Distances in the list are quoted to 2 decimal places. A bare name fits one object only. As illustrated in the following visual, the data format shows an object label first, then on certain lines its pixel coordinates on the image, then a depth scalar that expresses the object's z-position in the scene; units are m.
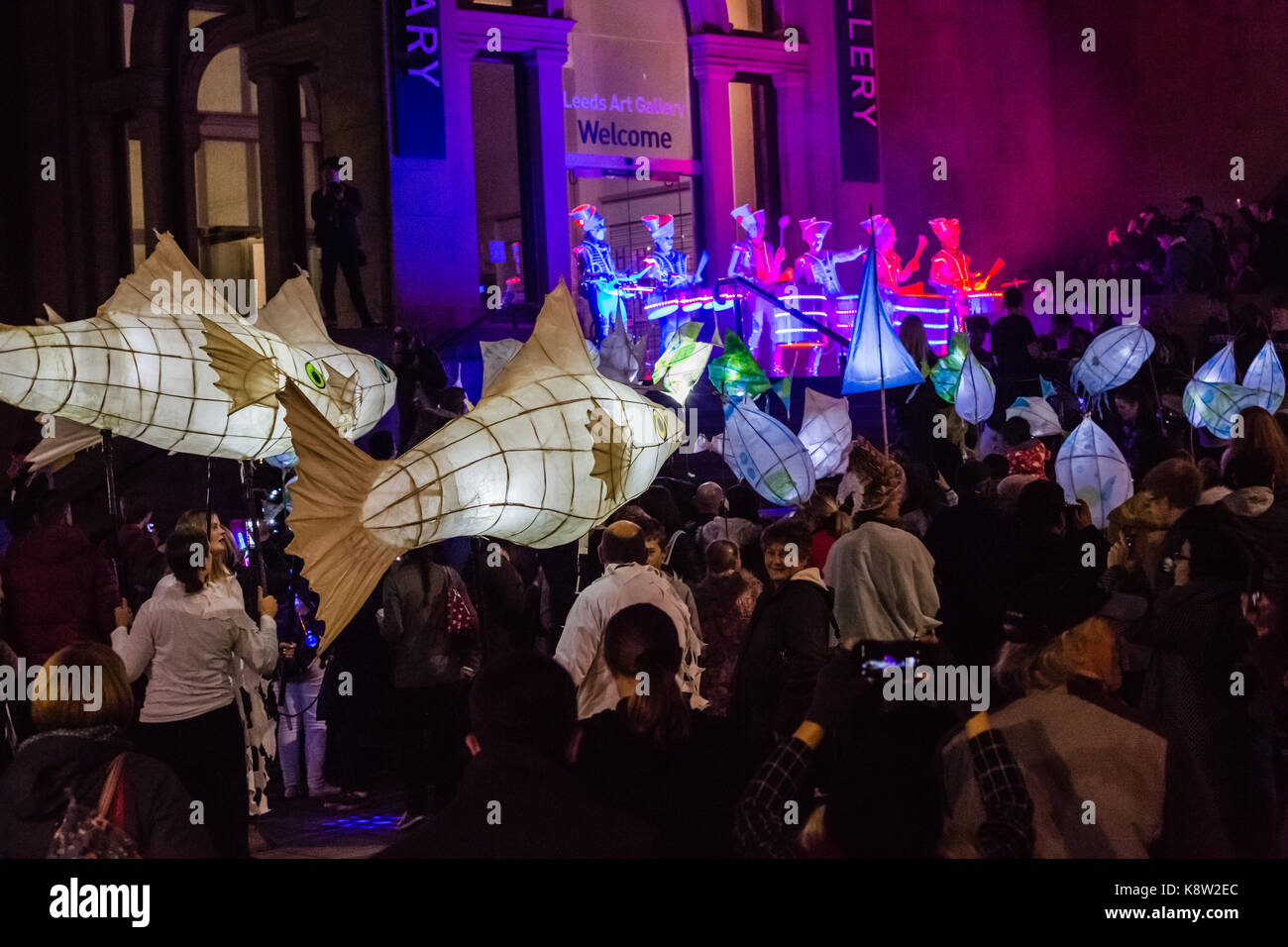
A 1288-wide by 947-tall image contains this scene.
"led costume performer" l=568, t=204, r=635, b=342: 17.41
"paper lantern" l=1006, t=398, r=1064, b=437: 11.30
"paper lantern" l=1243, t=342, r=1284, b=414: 10.67
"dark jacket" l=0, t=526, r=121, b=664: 7.63
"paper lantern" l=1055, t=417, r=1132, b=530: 9.55
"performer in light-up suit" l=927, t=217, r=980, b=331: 20.34
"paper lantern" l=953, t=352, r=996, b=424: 11.52
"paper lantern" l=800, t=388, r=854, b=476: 10.67
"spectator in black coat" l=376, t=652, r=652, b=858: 3.62
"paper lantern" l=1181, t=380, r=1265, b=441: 10.55
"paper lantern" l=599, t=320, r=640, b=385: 11.68
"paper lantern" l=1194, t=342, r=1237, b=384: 11.20
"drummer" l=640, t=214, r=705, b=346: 17.92
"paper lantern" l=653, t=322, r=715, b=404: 11.99
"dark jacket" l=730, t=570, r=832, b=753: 6.22
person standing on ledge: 14.73
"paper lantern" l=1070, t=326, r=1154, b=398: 11.82
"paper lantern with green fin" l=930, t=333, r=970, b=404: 12.95
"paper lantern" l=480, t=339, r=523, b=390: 8.73
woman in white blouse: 6.21
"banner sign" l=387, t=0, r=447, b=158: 16.52
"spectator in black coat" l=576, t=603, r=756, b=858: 4.02
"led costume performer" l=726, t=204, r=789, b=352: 18.88
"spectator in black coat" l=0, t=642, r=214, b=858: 4.19
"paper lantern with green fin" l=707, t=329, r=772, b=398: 12.49
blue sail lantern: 10.01
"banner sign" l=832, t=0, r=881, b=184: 20.61
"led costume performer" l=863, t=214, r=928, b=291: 19.48
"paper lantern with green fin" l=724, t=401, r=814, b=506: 9.03
